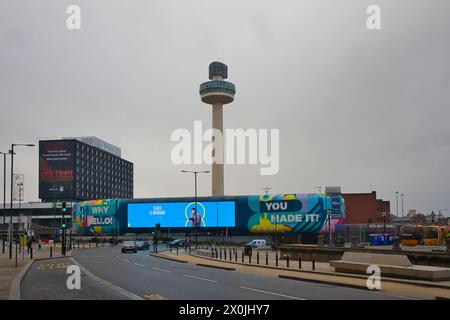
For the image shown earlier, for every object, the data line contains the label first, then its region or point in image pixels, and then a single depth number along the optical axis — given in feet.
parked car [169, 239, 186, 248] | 270.79
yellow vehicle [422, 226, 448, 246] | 218.16
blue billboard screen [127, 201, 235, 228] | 344.49
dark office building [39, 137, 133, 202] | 538.47
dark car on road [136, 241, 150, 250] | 235.11
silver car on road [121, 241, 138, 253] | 196.65
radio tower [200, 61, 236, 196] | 402.87
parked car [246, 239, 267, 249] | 250.78
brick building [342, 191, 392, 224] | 391.45
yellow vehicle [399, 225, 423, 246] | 204.59
